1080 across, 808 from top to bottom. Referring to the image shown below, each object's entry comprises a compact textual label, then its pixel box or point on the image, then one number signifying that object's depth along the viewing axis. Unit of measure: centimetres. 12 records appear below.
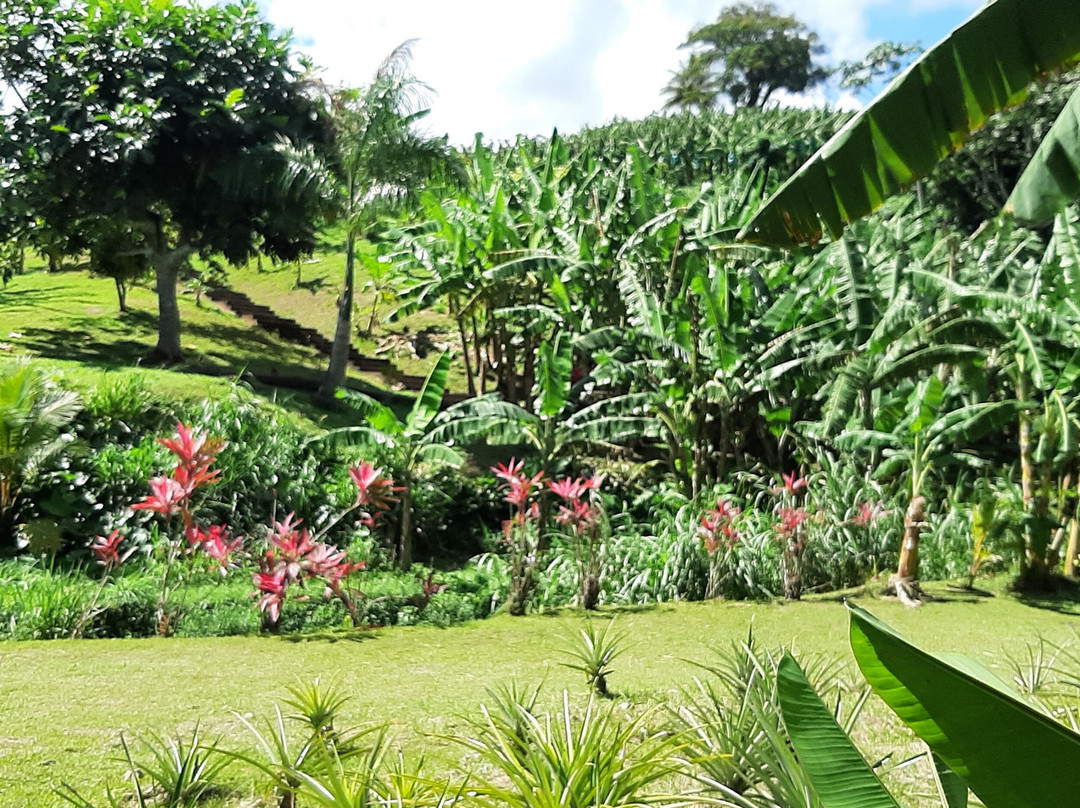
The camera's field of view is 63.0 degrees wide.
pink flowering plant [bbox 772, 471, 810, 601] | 662
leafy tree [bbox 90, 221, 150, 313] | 1462
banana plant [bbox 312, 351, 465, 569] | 908
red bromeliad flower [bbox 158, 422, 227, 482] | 551
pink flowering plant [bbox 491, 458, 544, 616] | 635
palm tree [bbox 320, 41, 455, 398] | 1261
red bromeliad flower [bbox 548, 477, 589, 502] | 694
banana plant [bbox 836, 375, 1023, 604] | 639
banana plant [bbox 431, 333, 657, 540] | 923
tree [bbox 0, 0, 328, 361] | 1319
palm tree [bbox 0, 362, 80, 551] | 810
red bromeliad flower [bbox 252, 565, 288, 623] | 525
